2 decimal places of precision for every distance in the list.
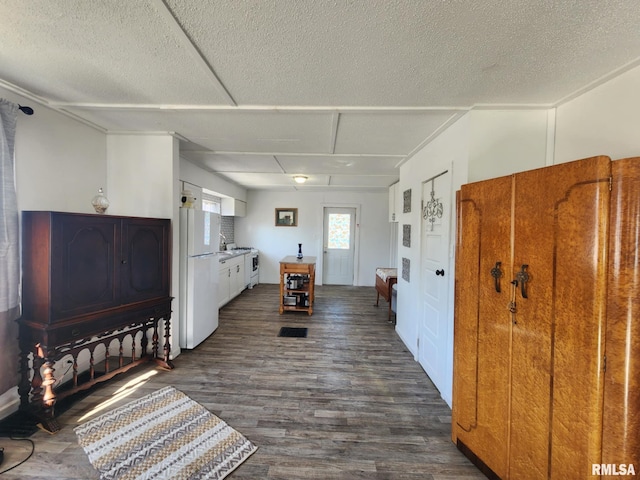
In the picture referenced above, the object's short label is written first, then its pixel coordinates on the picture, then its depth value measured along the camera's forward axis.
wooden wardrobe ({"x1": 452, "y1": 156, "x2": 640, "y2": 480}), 0.92
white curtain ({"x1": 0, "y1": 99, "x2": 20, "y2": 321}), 1.64
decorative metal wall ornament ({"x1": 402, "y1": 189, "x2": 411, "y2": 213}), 3.09
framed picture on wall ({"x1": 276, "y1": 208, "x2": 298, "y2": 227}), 6.17
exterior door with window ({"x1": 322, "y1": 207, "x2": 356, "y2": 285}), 6.15
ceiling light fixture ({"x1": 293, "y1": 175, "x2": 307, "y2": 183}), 4.18
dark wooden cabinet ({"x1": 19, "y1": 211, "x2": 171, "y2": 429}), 1.68
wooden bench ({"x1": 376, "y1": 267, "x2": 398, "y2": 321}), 4.00
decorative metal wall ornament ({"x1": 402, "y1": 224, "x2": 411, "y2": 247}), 3.06
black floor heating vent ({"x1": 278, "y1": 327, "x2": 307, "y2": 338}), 3.31
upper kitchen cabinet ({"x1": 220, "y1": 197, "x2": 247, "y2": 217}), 5.30
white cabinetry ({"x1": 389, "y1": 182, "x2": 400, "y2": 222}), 3.90
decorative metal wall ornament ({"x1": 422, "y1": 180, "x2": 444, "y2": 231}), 2.30
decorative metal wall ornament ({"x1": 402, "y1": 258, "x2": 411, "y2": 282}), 3.01
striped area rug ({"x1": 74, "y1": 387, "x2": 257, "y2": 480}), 1.43
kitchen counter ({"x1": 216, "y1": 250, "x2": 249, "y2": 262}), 4.34
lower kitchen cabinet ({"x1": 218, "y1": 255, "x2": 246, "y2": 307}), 4.27
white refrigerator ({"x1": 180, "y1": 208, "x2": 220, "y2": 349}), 2.77
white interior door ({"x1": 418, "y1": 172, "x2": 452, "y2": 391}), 2.15
